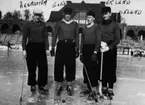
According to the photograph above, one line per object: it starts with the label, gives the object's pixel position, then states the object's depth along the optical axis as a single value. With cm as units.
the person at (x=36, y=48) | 712
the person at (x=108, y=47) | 709
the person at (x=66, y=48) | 722
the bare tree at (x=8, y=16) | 7959
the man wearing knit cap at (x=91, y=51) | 697
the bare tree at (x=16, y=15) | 8082
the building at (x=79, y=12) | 6856
